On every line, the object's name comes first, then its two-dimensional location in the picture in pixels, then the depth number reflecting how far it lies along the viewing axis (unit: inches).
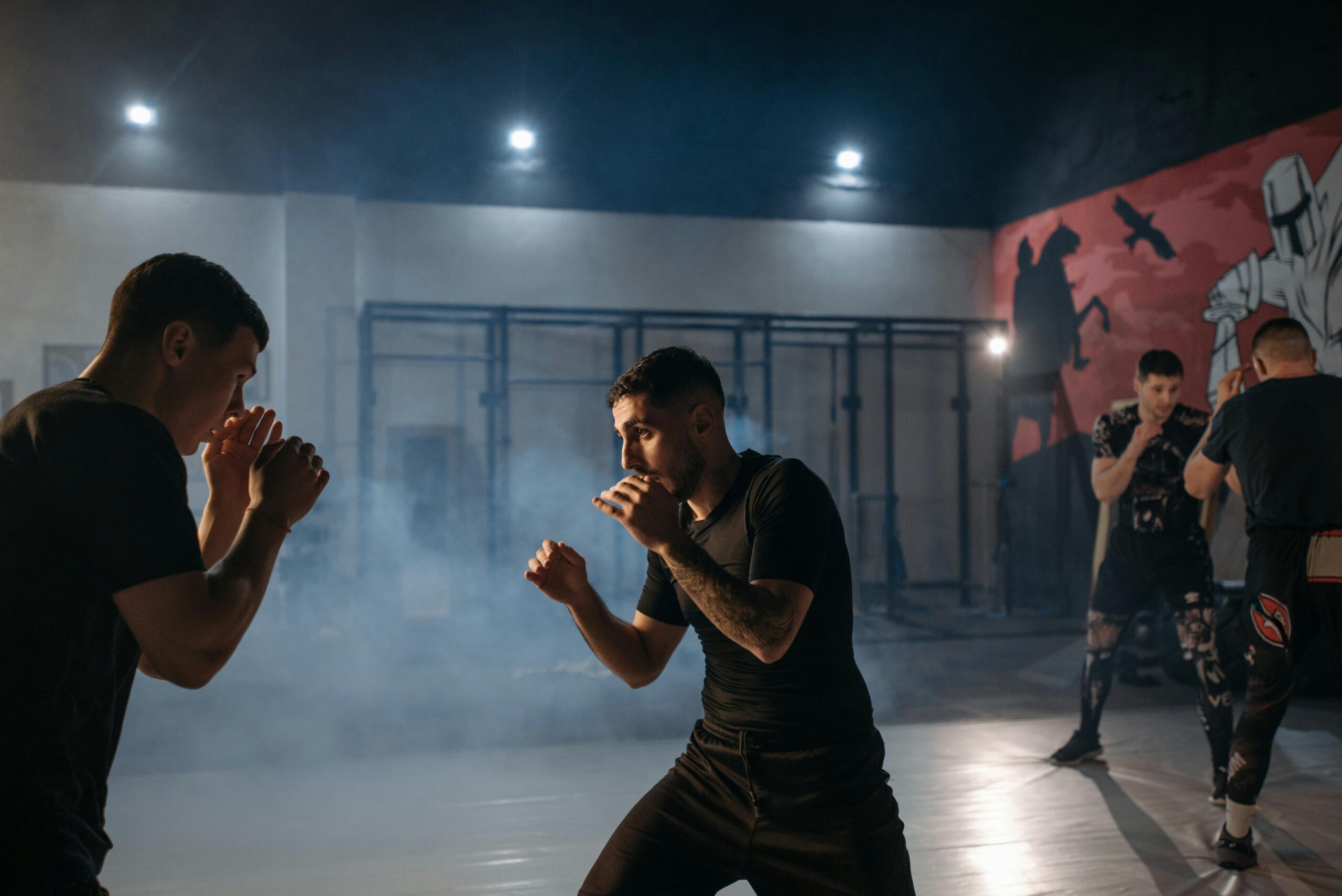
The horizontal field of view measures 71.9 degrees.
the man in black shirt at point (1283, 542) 107.2
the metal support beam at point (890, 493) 301.6
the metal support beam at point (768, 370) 289.4
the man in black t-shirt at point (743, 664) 58.4
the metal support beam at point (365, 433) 277.6
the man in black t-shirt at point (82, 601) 40.0
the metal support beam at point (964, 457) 321.7
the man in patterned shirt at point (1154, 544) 129.1
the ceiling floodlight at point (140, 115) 267.7
